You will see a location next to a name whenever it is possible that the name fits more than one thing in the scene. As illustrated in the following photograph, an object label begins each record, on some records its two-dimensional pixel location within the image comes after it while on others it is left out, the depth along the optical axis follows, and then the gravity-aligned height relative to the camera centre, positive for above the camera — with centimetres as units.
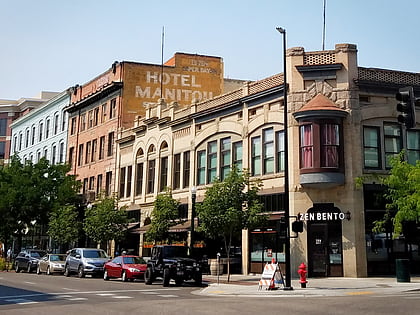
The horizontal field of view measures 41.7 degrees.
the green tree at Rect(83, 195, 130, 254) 3925 +243
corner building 2894 +598
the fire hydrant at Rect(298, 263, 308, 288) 2231 -62
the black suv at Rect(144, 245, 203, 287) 2523 -36
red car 2805 -54
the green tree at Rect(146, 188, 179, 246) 3503 +254
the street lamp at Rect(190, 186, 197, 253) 3007 +332
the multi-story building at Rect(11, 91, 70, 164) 5916 +1419
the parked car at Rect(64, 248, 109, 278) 3167 -29
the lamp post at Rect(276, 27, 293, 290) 2162 +77
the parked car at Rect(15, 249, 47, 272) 3853 -26
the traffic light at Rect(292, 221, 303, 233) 2208 +132
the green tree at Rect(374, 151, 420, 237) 2448 +319
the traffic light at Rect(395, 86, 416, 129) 1509 +419
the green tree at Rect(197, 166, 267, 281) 2769 +246
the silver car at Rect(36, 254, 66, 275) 3547 -48
